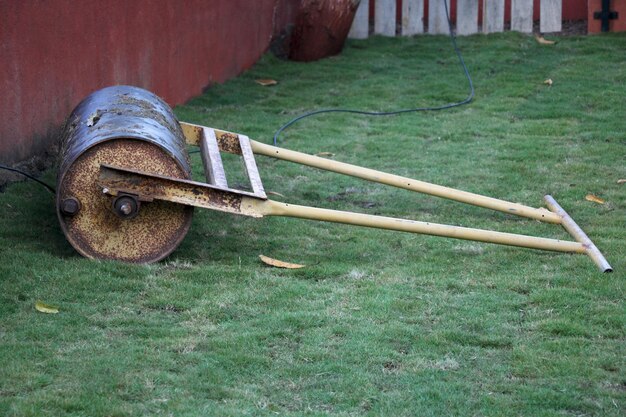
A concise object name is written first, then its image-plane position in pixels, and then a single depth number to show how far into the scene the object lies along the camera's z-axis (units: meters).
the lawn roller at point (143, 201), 5.61
